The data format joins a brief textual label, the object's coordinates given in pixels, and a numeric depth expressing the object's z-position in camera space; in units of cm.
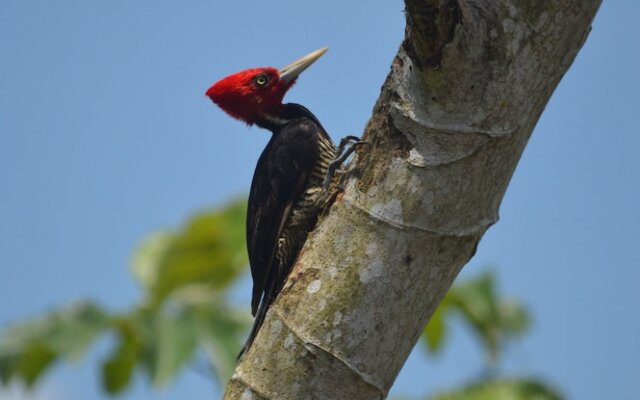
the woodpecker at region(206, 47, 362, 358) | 886
